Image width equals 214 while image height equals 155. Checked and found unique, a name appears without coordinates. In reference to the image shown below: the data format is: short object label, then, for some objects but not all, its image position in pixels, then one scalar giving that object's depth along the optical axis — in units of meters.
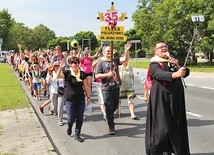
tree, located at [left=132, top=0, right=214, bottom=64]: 39.47
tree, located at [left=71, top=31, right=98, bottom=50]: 127.44
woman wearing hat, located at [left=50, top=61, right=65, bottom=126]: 9.35
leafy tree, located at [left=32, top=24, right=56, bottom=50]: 121.69
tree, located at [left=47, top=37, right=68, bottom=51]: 119.38
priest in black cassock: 5.34
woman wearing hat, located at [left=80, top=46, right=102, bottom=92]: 13.07
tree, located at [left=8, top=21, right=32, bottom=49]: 91.88
